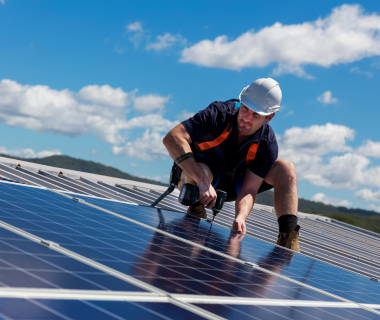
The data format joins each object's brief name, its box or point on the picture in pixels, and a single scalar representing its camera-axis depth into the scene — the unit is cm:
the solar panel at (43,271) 169
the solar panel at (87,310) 138
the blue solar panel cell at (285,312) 206
